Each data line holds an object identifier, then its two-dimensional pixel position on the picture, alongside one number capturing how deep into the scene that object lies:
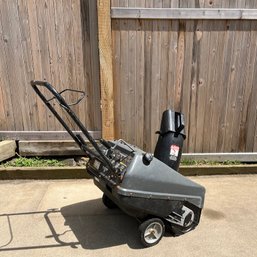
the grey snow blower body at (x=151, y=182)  2.40
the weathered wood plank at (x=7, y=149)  4.00
